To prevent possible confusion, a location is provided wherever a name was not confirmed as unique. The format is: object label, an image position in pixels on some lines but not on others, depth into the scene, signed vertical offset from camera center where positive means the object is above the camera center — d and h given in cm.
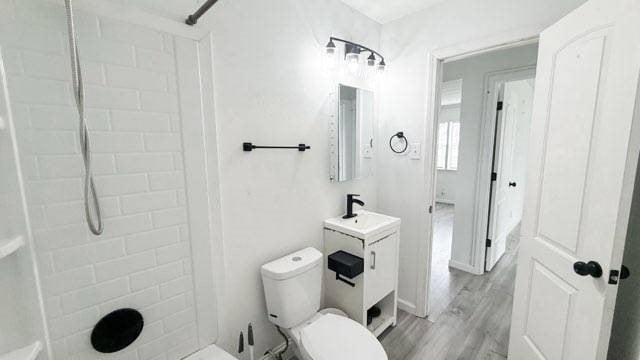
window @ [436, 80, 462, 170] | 587 +31
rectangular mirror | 189 +13
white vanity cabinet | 169 -82
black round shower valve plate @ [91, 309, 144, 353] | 101 -73
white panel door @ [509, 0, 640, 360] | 95 -13
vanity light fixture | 172 +67
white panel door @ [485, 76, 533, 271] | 264 -13
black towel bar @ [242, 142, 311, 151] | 141 +2
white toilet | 127 -97
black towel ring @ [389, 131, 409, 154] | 211 +9
